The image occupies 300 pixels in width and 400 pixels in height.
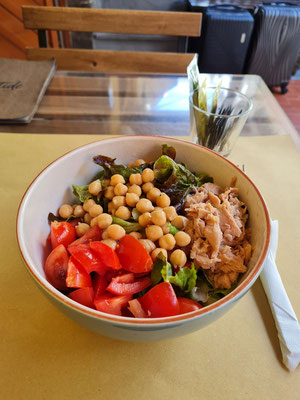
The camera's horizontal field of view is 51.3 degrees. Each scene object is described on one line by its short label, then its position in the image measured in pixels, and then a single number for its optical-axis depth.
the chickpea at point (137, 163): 0.31
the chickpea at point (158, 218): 0.26
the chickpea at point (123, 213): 0.28
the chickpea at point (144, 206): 0.28
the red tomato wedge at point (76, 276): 0.22
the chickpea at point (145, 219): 0.27
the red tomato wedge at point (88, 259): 0.22
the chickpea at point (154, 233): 0.26
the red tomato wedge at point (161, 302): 0.20
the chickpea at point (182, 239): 0.26
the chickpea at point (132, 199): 0.28
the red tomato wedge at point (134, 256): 0.23
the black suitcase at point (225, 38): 1.08
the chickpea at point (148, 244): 0.25
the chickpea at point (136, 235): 0.27
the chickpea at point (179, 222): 0.27
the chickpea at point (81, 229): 0.27
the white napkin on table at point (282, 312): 0.22
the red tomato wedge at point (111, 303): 0.21
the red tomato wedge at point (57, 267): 0.23
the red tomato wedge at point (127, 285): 0.22
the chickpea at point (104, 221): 0.27
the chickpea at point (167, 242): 0.25
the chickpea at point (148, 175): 0.30
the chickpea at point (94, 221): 0.27
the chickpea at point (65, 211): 0.28
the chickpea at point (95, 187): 0.29
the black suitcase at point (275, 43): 1.11
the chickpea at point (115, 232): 0.25
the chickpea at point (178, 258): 0.24
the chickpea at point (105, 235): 0.26
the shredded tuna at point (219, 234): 0.24
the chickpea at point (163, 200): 0.28
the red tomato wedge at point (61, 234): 0.26
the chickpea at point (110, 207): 0.29
